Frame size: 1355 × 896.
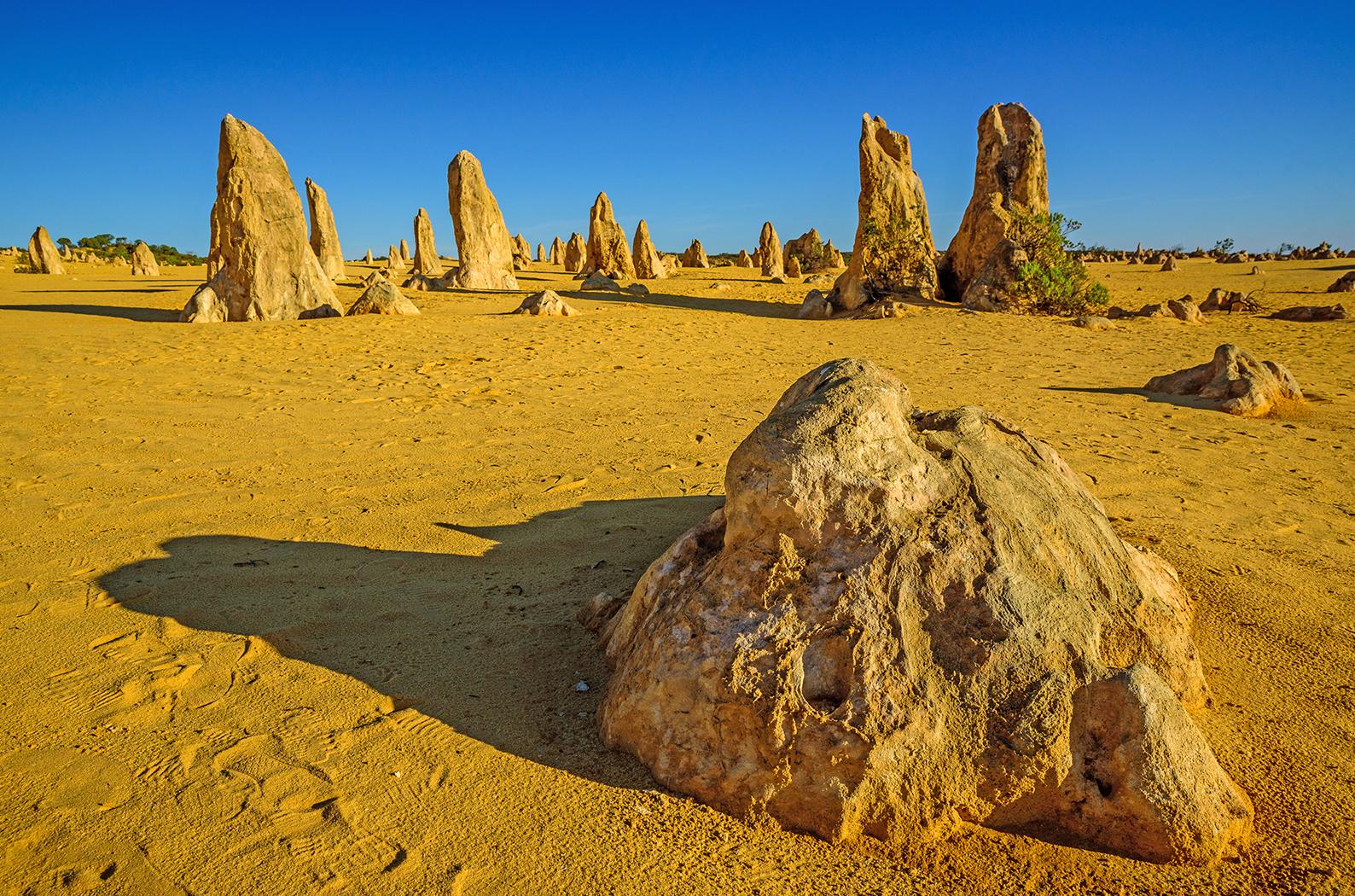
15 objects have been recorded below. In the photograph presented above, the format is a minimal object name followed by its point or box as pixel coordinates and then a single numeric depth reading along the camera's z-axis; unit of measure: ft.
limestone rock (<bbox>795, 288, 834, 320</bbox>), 50.19
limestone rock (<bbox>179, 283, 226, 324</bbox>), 42.73
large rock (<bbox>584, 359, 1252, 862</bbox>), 6.88
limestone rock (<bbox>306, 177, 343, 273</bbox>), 82.99
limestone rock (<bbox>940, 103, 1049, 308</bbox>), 54.49
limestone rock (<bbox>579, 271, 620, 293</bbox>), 66.26
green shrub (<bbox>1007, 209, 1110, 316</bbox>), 48.21
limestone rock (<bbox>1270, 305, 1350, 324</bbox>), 46.29
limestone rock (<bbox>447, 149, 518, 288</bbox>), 67.05
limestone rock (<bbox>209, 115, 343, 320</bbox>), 43.16
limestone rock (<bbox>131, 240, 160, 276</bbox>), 91.81
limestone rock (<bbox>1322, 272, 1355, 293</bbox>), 62.50
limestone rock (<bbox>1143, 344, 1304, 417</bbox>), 23.77
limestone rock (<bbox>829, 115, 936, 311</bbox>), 53.83
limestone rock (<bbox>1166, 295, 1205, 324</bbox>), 47.32
